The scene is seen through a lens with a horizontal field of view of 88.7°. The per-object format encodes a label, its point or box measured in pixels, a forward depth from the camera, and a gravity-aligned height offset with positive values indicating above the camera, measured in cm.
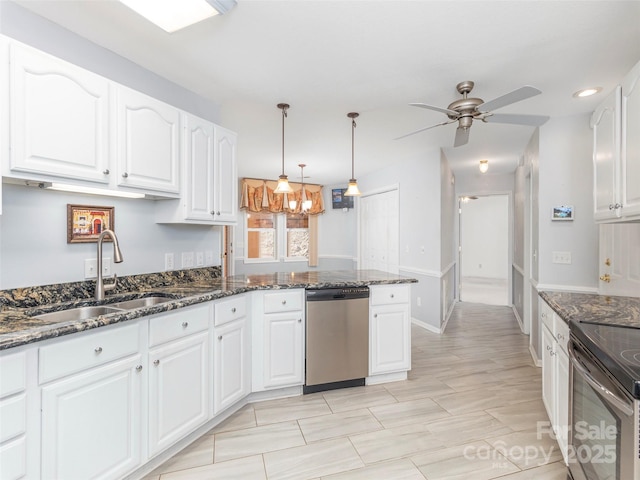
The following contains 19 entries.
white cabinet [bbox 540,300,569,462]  177 -79
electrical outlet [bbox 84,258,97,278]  204 -17
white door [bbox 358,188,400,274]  544 +17
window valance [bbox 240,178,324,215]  626 +87
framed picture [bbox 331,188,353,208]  686 +87
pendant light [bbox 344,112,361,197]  335 +55
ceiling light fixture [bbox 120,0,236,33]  162 +117
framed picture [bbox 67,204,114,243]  197 +12
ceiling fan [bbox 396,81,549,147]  233 +95
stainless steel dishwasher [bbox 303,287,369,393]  271 -82
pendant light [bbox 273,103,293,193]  319 +55
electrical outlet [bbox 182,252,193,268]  274 -16
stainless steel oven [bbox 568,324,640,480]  105 -62
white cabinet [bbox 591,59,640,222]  165 +49
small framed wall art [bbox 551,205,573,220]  312 +26
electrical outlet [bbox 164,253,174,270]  259 -16
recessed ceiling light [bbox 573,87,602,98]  260 +120
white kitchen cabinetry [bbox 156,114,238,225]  239 +49
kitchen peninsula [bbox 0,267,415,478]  128 -66
